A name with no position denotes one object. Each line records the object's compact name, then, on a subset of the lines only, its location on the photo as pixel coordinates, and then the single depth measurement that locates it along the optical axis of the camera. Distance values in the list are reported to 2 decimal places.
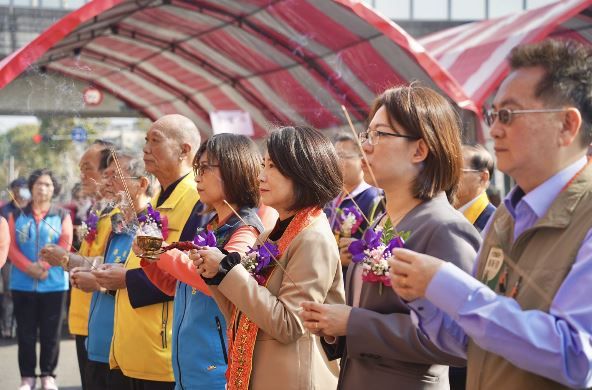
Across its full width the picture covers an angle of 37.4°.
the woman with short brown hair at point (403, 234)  2.82
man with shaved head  4.51
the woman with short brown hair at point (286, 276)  3.27
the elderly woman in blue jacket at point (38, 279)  8.43
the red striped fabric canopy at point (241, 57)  9.52
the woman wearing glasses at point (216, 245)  3.95
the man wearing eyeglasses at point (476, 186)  5.07
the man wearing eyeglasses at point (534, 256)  2.00
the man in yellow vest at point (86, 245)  5.79
